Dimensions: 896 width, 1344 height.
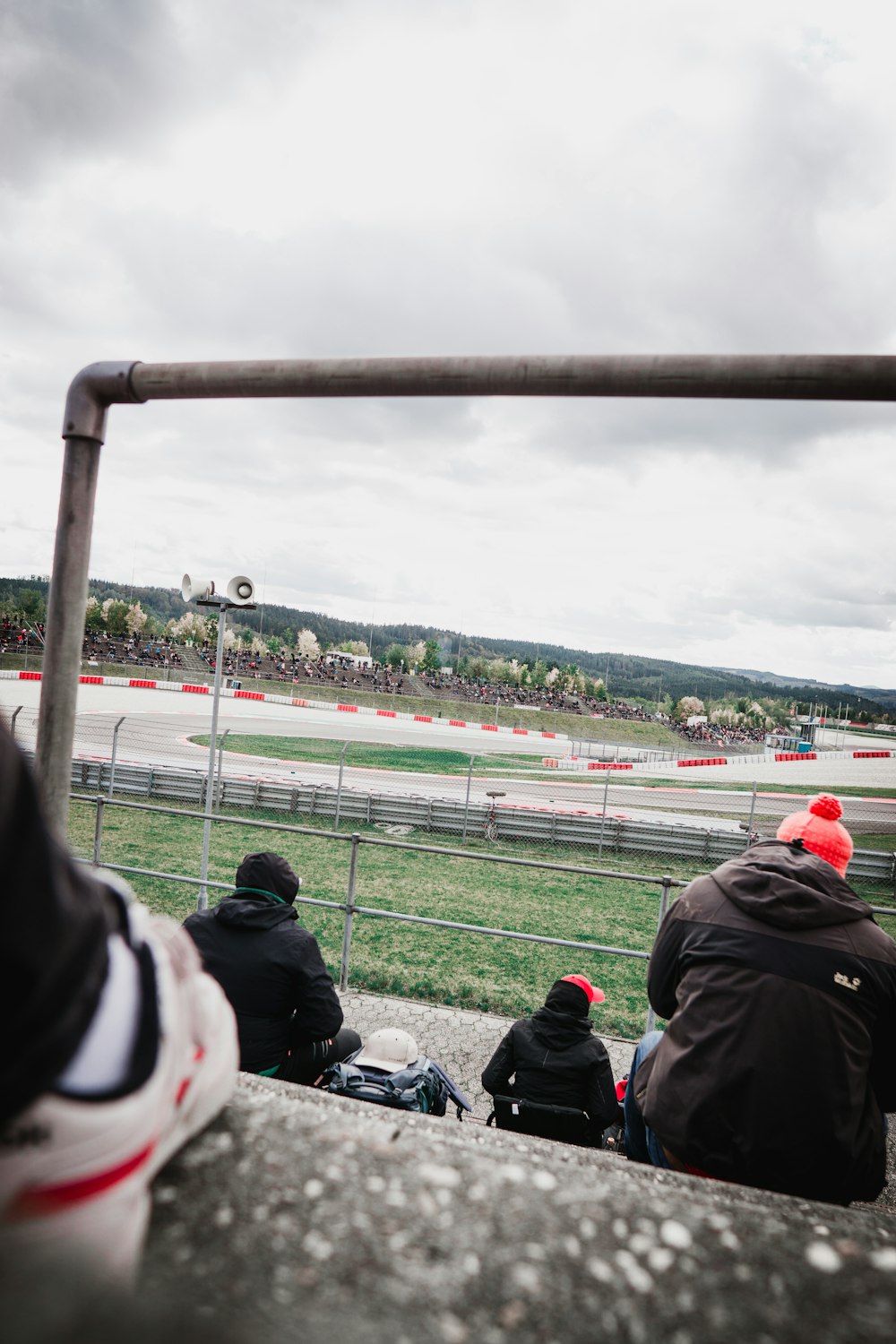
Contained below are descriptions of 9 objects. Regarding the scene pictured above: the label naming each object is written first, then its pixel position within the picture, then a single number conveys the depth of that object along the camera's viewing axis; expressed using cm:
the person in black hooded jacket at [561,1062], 353
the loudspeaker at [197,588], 824
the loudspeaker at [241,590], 824
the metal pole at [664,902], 509
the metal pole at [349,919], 582
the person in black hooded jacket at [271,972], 318
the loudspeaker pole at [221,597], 814
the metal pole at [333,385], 158
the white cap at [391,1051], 355
